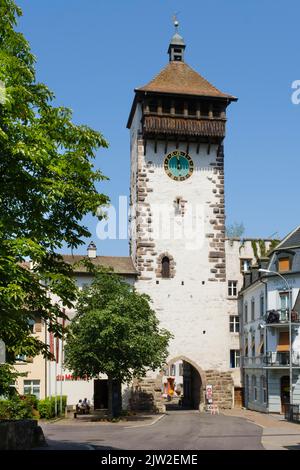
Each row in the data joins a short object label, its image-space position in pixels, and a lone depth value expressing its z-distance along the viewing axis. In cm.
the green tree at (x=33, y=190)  1780
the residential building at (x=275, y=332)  4738
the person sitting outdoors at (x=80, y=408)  4688
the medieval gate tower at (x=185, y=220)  5122
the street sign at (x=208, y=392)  5084
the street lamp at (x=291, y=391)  4008
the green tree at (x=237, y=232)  8855
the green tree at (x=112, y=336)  4072
